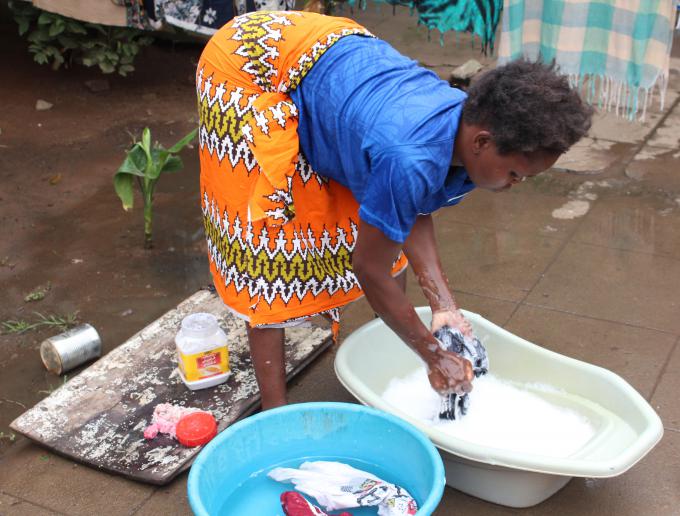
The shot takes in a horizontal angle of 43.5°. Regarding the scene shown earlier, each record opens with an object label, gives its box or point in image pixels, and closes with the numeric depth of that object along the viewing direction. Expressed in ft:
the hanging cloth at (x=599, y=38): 11.34
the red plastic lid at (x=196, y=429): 8.18
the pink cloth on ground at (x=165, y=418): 8.34
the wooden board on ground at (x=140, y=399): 8.12
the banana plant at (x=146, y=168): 11.45
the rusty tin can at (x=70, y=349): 9.59
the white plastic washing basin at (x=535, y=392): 7.01
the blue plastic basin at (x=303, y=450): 7.15
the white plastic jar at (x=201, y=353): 8.85
